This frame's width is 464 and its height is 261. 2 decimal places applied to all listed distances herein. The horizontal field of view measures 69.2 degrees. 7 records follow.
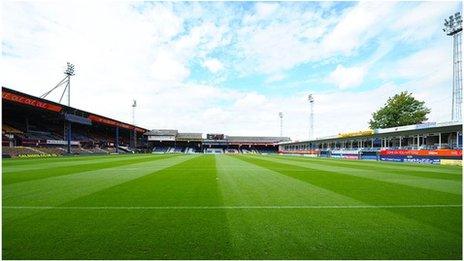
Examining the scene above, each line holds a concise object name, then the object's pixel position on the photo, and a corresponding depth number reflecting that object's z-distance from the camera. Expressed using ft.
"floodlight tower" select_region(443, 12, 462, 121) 152.97
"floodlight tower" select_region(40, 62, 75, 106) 224.12
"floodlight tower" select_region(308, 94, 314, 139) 273.54
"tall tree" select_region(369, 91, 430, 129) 257.75
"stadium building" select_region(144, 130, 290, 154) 363.56
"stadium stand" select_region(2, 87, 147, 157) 147.95
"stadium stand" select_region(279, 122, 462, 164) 117.10
